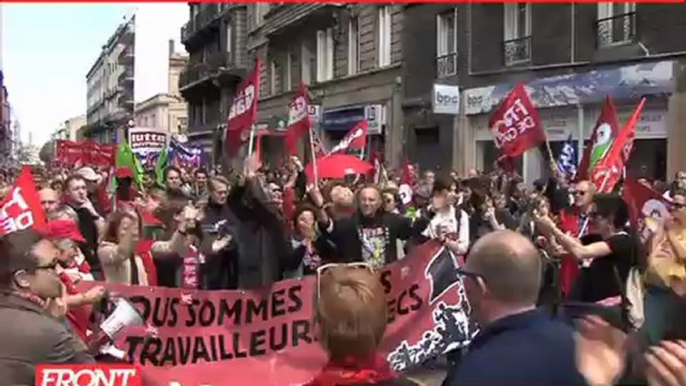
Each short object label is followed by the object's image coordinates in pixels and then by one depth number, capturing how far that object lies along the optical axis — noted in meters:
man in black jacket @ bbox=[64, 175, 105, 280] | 8.50
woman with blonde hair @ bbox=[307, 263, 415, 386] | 2.91
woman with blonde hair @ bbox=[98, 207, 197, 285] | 6.55
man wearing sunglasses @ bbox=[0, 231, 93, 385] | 3.71
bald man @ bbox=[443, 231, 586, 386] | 2.89
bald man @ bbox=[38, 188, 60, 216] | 7.66
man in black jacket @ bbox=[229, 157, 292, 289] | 7.77
